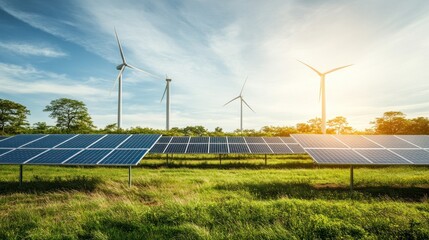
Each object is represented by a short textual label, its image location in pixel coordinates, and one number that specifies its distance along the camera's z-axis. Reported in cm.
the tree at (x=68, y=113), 7075
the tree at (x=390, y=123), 6202
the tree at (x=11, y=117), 5969
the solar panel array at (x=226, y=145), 2516
